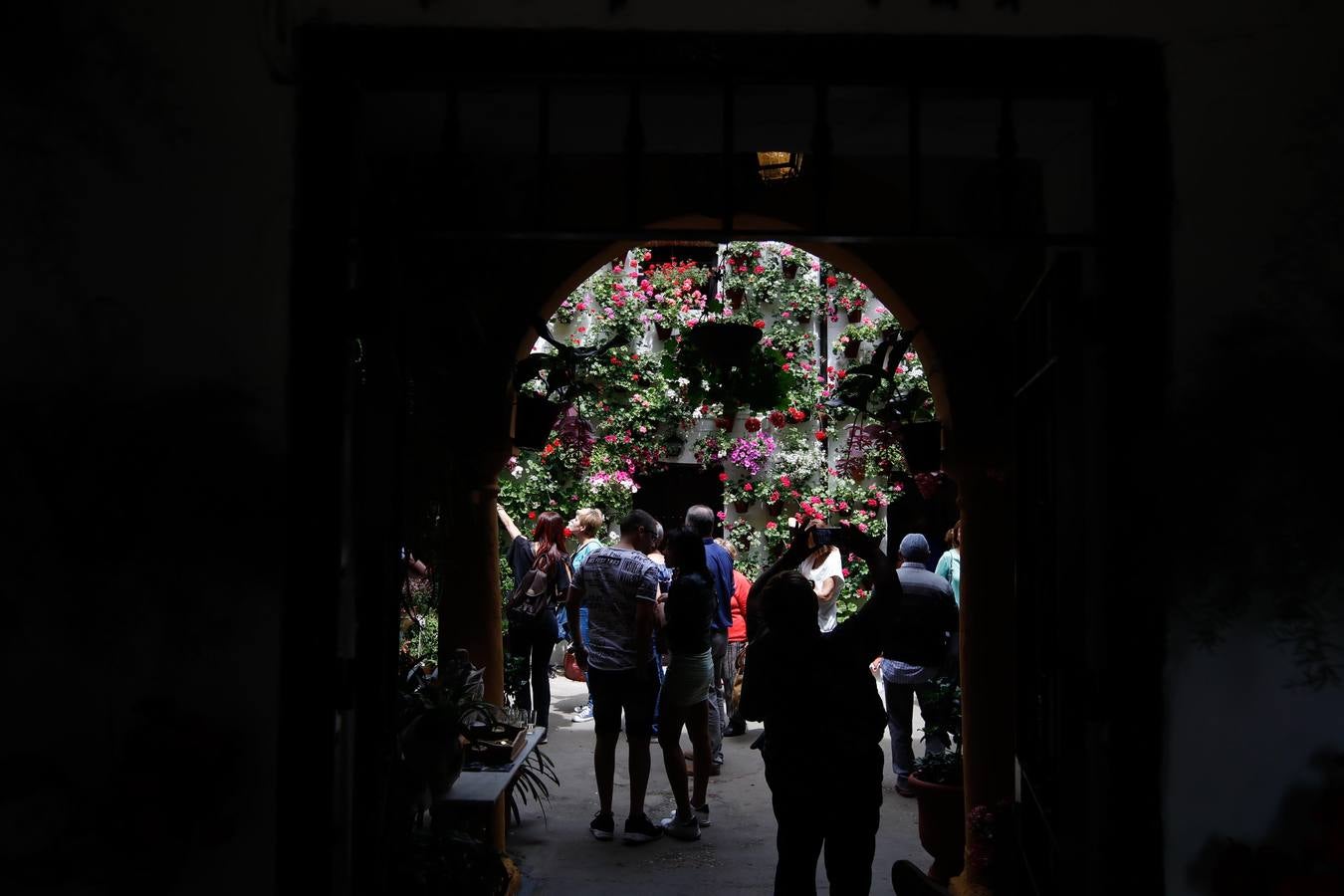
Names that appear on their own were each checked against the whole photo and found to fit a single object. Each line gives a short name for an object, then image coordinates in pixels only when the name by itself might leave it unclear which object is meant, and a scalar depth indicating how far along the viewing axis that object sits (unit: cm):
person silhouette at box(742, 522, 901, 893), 387
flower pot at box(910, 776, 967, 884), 546
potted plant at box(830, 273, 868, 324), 1253
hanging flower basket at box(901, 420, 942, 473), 588
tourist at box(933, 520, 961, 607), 845
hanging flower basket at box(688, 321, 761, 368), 564
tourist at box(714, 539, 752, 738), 844
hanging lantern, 515
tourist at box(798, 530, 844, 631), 856
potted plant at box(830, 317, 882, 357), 1251
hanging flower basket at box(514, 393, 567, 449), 585
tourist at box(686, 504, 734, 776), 713
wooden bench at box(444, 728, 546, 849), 433
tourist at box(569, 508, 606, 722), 810
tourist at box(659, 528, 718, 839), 577
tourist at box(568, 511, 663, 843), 599
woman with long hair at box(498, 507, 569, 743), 792
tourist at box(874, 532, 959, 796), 671
